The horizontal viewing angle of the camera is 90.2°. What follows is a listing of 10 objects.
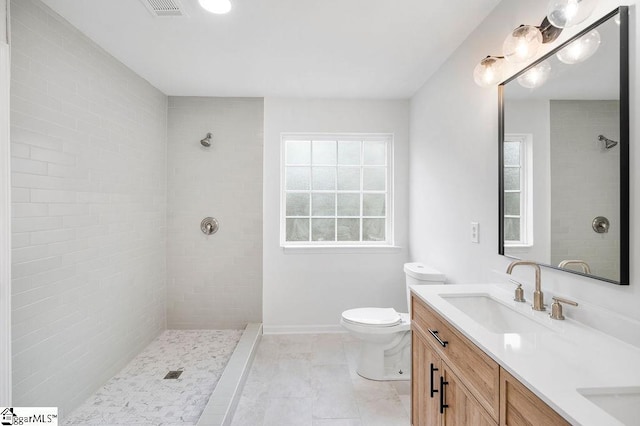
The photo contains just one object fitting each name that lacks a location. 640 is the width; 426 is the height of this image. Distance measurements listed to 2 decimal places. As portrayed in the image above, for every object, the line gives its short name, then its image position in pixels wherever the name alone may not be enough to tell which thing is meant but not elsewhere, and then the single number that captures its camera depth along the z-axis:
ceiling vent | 1.70
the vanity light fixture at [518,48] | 1.33
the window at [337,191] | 3.35
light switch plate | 1.94
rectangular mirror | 1.08
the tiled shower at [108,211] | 1.67
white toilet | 2.32
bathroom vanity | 0.78
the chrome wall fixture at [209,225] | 3.21
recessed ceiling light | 1.70
